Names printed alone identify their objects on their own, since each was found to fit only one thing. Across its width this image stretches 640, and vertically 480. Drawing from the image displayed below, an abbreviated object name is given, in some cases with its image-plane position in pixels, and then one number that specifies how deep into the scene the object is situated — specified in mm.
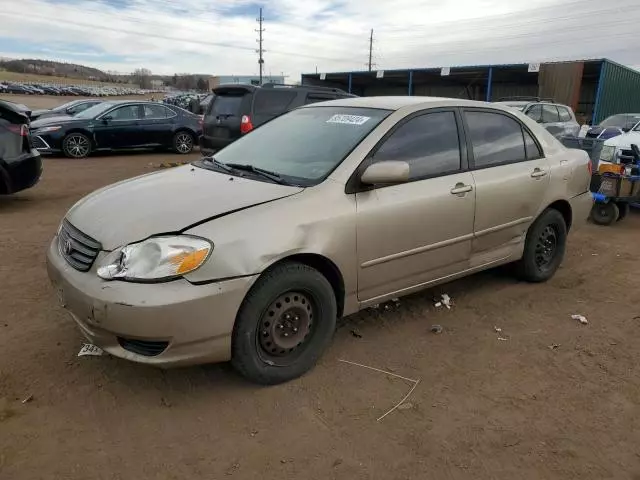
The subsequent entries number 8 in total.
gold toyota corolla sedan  2705
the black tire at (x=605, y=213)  7512
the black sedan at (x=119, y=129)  13016
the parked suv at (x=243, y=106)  9898
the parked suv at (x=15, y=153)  7113
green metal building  24234
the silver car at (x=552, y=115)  13797
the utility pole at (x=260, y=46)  65756
